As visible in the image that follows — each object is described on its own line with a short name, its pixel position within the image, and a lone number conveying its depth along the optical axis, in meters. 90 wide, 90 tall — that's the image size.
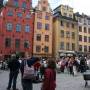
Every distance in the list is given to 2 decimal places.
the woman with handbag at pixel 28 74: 3.07
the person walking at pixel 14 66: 4.28
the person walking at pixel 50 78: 2.56
